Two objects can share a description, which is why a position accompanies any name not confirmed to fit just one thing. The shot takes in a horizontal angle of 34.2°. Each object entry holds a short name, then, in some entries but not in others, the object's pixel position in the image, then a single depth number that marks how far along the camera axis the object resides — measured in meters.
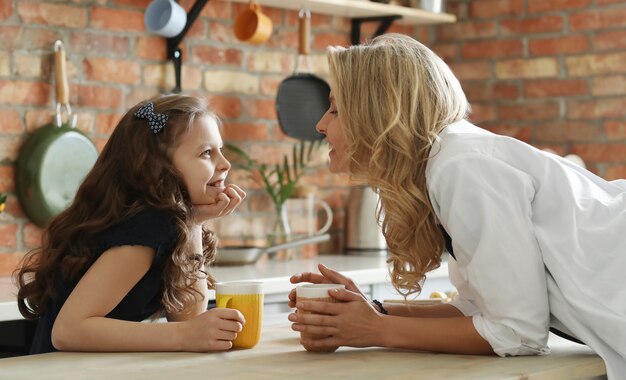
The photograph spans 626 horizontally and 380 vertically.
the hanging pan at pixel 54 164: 2.88
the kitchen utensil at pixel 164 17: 3.15
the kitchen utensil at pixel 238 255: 3.17
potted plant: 3.49
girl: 1.58
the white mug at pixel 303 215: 3.59
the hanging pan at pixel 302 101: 3.51
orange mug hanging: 3.35
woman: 1.49
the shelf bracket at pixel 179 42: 3.21
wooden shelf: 3.48
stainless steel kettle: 3.66
